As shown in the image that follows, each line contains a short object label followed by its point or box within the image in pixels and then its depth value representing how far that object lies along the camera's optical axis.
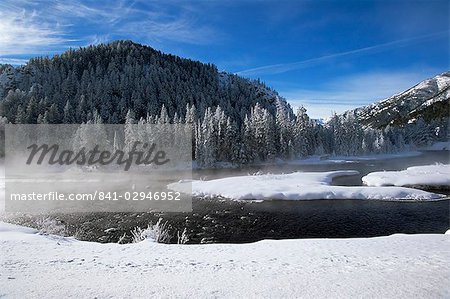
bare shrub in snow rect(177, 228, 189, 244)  18.74
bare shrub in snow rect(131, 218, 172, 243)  17.70
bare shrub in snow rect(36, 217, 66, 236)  21.42
